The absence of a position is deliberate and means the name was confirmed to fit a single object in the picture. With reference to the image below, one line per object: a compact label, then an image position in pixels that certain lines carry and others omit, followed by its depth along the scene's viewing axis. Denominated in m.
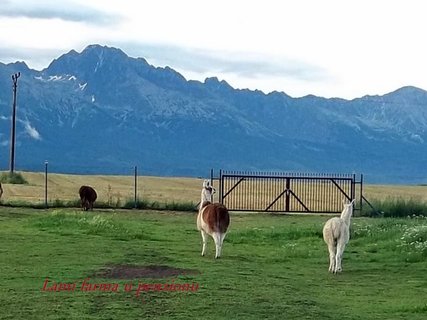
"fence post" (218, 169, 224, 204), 46.62
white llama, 21.56
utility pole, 67.42
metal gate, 48.25
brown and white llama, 23.73
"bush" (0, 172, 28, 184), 68.94
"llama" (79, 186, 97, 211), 43.75
